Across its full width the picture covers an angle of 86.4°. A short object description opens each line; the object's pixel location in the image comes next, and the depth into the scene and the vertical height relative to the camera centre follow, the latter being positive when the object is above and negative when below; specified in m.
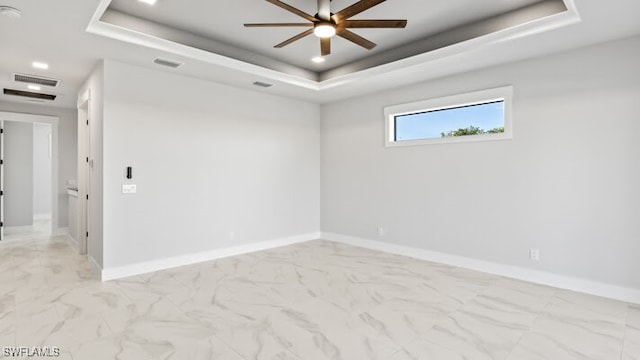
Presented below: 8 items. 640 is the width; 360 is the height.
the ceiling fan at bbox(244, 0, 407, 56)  2.84 +1.40
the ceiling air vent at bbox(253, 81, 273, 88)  5.32 +1.50
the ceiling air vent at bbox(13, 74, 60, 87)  5.03 +1.51
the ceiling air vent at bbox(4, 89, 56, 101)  5.92 +1.52
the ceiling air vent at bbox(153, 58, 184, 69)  4.27 +1.49
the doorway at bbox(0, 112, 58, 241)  7.11 -0.04
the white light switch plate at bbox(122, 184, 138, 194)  4.40 -0.13
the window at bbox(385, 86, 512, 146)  4.54 +0.87
